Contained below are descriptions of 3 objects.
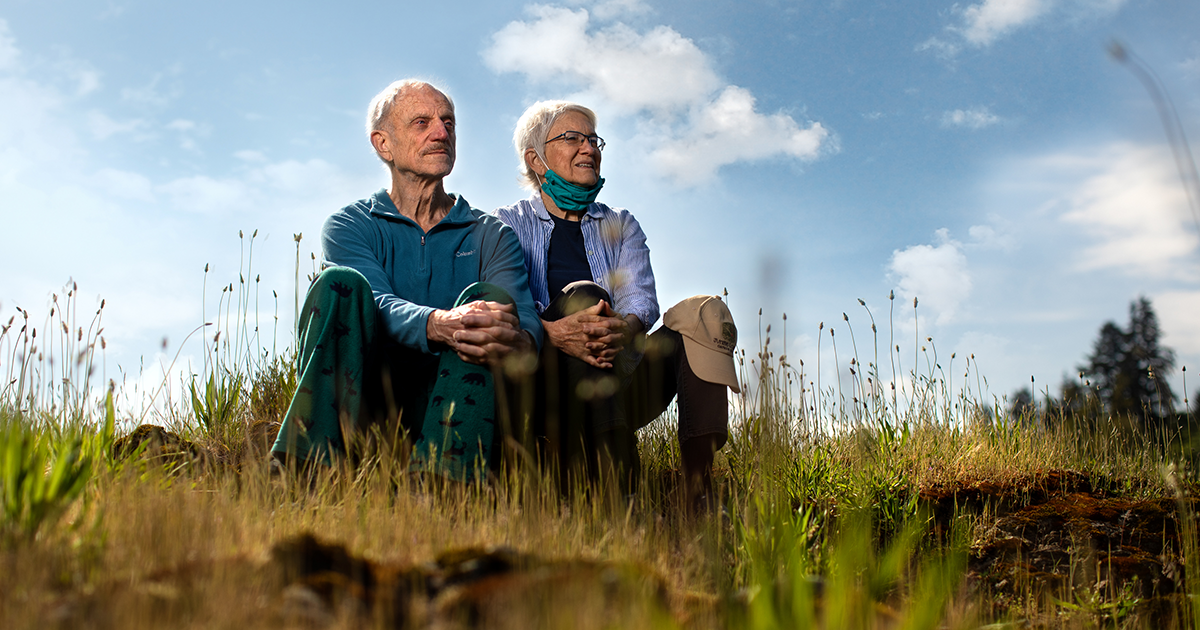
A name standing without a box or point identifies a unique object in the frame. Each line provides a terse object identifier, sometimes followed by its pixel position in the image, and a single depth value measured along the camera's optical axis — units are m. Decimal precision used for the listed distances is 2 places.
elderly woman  3.42
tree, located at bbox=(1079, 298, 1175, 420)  23.64
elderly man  3.04
